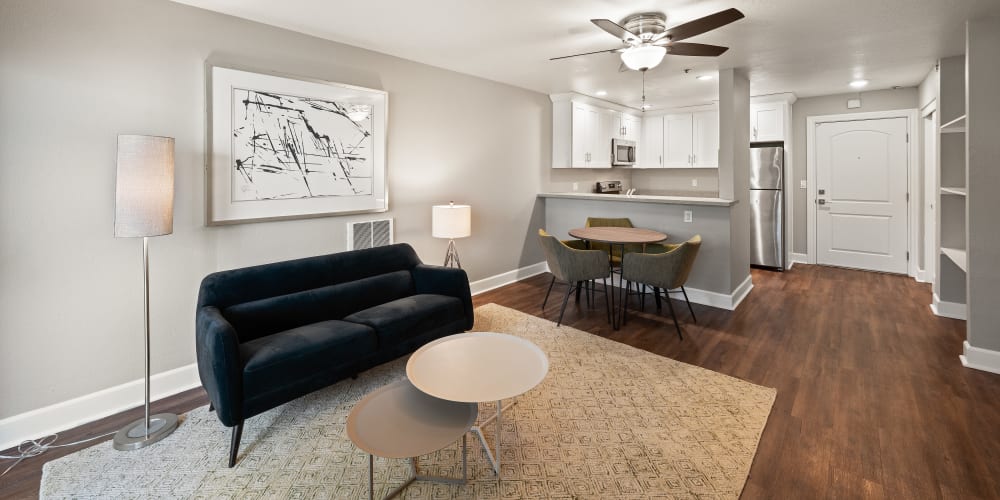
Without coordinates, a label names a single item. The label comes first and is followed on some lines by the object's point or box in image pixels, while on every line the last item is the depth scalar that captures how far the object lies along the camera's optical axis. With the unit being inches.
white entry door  216.2
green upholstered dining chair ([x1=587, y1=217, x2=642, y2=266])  186.4
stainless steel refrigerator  231.9
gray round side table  64.1
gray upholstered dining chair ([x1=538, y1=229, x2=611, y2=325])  151.3
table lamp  161.3
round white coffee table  73.1
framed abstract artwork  114.4
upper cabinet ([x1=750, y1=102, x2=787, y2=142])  232.5
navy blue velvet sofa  84.0
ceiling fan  108.6
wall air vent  146.4
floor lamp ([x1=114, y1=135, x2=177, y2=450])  85.2
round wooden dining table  157.4
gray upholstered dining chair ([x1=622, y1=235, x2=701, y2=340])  141.9
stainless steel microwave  253.1
